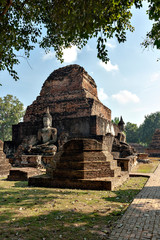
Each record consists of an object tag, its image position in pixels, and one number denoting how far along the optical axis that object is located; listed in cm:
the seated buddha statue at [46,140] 1330
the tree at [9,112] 4194
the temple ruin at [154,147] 3306
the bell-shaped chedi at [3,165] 1002
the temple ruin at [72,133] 676
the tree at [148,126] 5766
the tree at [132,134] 6033
